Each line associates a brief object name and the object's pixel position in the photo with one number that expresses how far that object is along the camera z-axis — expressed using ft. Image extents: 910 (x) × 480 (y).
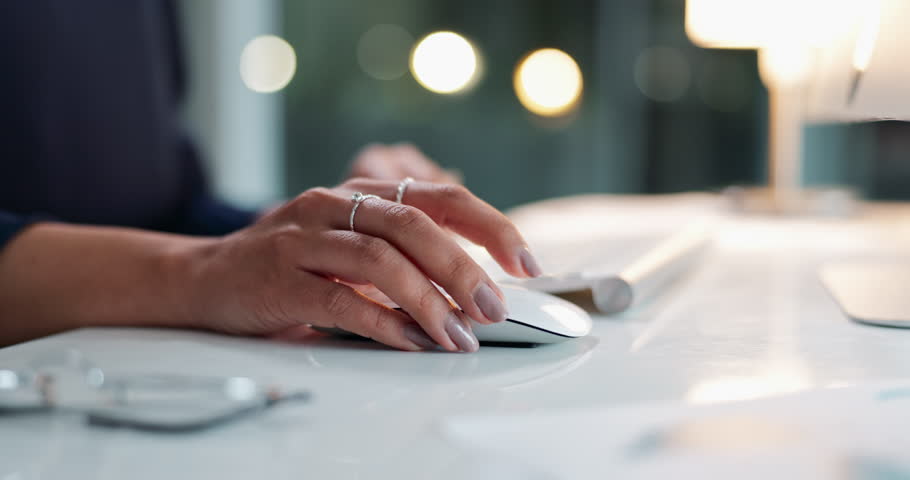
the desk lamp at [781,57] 4.08
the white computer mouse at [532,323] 1.60
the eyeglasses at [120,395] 1.13
